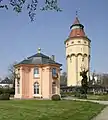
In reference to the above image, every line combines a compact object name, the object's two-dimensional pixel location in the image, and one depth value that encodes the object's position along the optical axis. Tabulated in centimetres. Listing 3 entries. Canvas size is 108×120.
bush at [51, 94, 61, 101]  2707
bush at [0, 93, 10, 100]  2727
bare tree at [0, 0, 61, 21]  415
